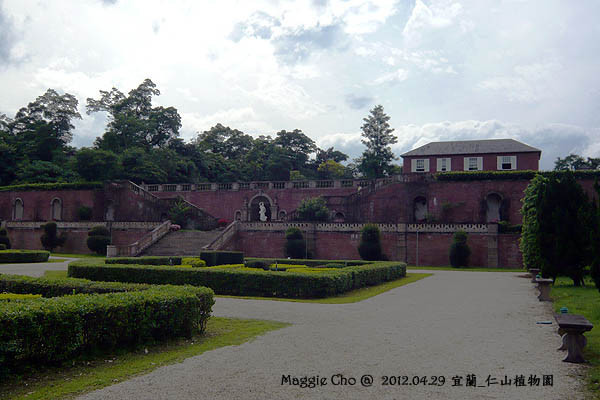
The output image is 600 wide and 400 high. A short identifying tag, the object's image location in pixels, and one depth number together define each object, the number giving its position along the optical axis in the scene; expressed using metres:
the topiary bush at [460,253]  36.16
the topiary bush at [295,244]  39.78
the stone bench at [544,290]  16.70
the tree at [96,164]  54.84
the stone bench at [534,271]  22.58
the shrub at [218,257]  26.94
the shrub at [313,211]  43.59
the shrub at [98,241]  42.88
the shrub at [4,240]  45.52
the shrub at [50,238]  46.34
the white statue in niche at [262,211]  51.84
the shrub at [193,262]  26.17
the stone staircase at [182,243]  37.75
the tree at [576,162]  74.25
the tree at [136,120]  66.38
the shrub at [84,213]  52.91
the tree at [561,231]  19.66
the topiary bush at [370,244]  37.34
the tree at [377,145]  65.12
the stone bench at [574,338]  8.47
